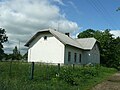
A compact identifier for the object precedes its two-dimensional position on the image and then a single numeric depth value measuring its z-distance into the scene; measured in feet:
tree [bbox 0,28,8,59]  96.23
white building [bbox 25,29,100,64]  50.97
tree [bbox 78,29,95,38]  99.32
